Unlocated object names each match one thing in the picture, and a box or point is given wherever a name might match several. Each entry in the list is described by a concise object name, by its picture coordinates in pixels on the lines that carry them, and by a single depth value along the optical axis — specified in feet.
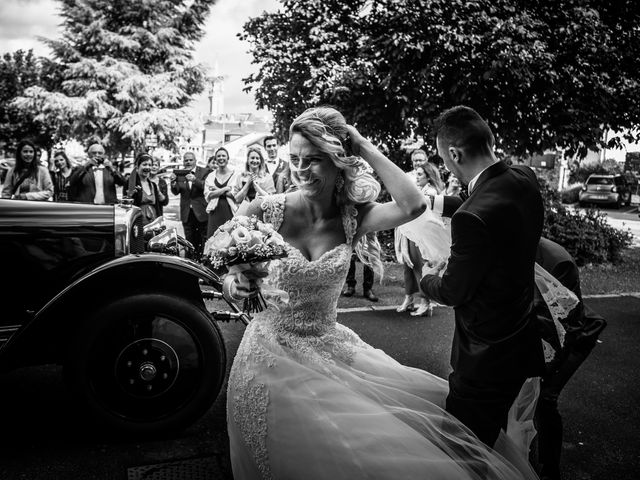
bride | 6.19
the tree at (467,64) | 29.04
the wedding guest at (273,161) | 24.66
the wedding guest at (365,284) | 24.63
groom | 6.97
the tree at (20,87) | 102.32
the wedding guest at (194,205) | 28.58
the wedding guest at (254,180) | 23.76
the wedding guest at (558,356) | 9.65
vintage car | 11.28
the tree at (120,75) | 98.43
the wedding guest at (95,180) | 26.43
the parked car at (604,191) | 93.76
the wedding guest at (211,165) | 30.86
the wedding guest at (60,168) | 31.51
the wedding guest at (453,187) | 24.82
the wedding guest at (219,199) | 25.88
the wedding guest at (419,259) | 22.08
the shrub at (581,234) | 35.63
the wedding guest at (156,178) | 28.09
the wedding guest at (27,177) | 24.95
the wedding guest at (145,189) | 26.68
